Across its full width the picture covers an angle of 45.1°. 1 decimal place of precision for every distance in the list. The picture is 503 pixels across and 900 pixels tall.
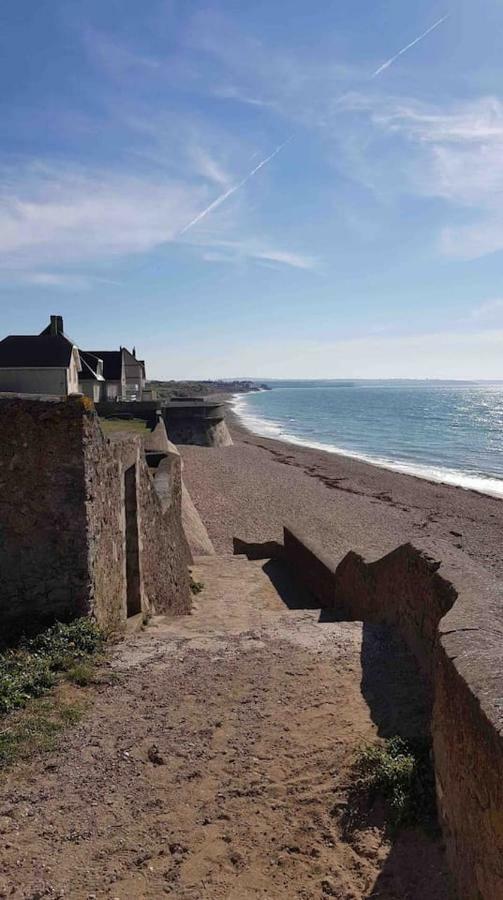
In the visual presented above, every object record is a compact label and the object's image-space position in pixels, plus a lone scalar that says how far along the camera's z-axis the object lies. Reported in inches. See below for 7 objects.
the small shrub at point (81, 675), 212.4
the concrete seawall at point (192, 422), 1868.8
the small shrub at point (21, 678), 194.9
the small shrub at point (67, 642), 225.1
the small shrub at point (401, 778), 146.6
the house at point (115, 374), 1697.6
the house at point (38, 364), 1333.7
